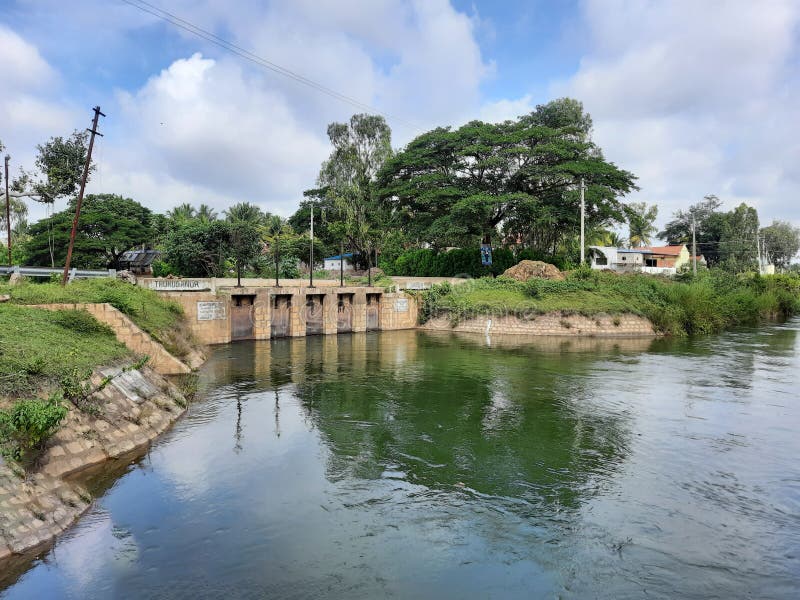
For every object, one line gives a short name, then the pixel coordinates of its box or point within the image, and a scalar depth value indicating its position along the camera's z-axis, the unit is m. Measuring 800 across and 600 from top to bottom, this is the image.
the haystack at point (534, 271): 45.12
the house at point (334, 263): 74.19
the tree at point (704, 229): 91.00
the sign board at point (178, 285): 31.25
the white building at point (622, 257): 62.32
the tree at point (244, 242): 53.75
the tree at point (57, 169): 35.62
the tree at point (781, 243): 100.31
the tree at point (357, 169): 62.41
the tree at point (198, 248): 52.38
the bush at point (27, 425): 9.38
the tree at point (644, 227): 87.88
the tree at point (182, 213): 74.62
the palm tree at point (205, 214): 81.19
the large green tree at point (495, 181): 50.28
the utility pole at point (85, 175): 24.75
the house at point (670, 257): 79.16
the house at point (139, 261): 60.69
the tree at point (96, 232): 50.31
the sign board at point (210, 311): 31.27
